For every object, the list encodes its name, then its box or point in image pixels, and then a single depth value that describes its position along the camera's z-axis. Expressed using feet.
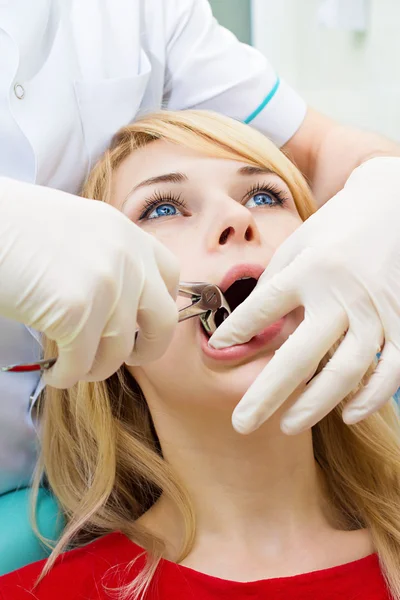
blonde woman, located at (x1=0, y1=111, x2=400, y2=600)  1.72
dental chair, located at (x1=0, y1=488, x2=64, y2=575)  1.98
